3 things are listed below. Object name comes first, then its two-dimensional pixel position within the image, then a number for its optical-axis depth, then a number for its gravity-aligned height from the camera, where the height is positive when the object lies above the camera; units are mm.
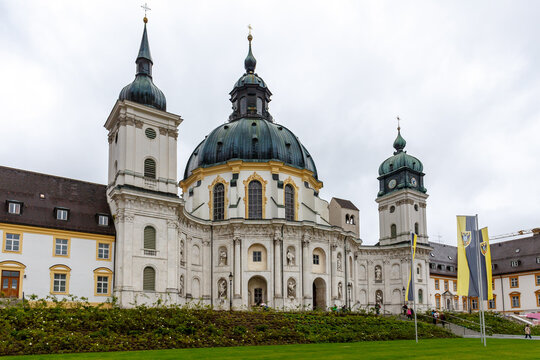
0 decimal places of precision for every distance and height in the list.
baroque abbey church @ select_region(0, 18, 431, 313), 40156 +4470
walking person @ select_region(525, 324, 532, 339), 38681 -4697
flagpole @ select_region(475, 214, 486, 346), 27234 -167
